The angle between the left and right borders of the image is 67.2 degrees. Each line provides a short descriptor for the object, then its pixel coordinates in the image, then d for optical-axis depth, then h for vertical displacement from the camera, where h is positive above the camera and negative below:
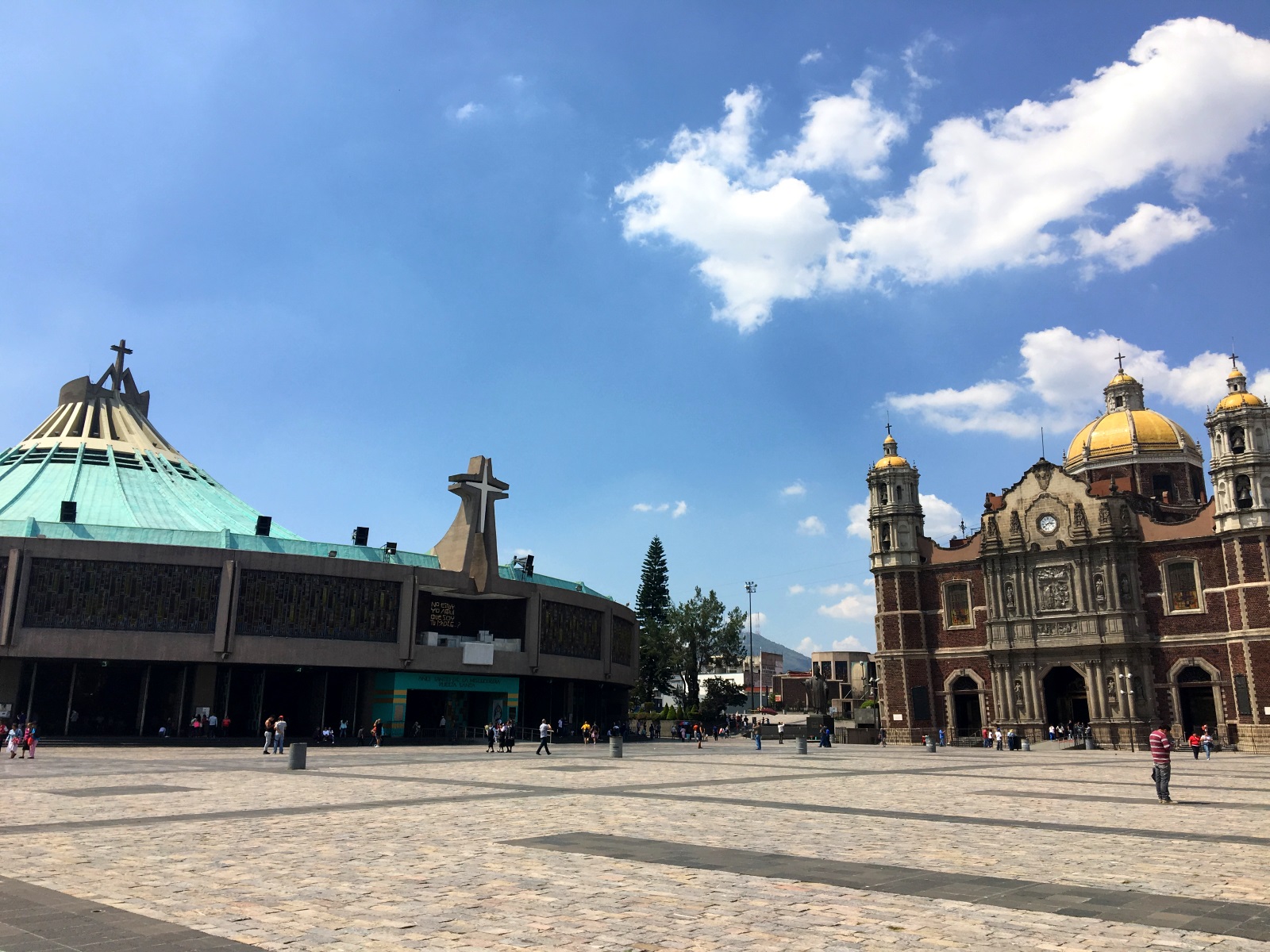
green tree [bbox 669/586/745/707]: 95.38 +6.55
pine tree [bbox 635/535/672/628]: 110.56 +12.85
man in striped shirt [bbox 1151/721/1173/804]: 20.06 -1.16
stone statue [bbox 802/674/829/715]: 91.62 +0.75
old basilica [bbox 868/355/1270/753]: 58.00 +7.30
